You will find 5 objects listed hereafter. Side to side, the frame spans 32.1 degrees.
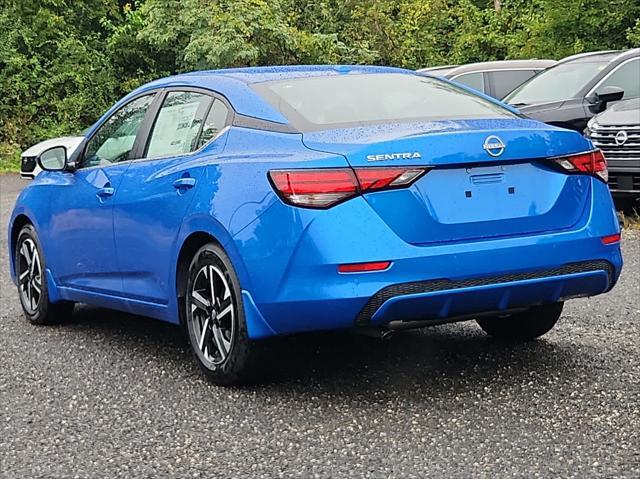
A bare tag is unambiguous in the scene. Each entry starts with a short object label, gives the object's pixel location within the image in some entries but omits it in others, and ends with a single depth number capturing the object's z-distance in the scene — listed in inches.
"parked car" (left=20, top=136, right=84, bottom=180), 646.5
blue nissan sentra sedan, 181.6
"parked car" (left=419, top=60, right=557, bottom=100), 662.5
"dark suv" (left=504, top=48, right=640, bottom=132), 492.4
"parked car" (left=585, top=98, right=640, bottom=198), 413.1
